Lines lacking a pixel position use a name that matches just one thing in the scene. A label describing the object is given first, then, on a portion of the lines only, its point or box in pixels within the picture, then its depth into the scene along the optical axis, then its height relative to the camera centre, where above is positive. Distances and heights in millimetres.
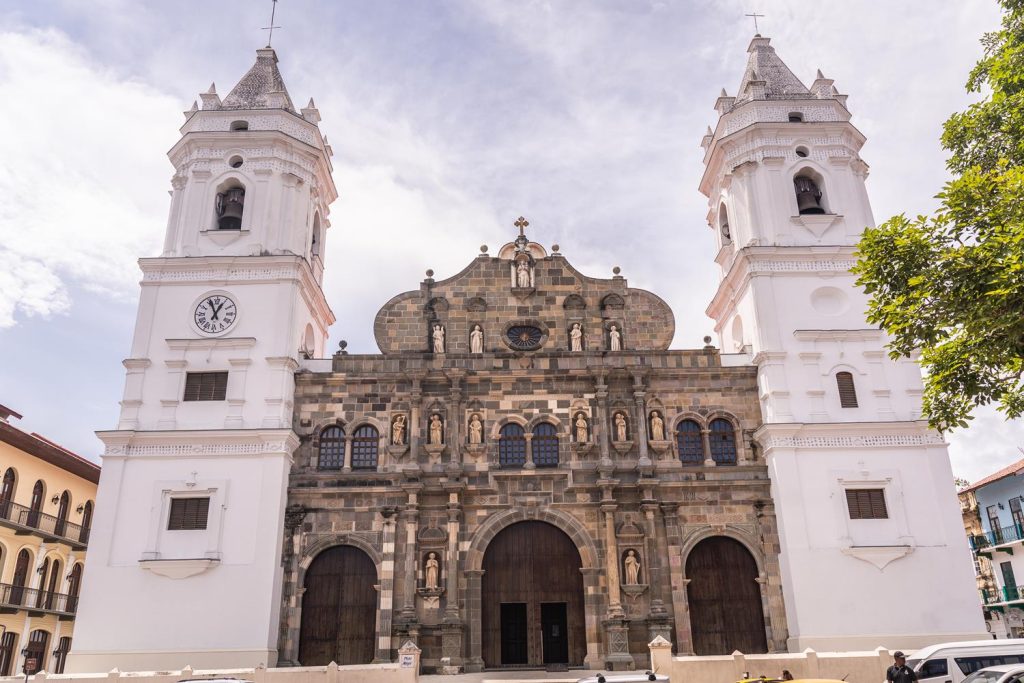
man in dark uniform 13789 -411
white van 15297 -236
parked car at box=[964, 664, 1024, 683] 11744 -417
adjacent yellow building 30250 +4345
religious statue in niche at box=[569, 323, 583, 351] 27531 +9822
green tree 13961 +6033
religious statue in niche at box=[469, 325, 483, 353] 27453 +9814
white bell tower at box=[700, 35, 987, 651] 23641 +7479
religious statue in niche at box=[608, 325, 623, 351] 27609 +9781
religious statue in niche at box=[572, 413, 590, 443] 26078 +6592
